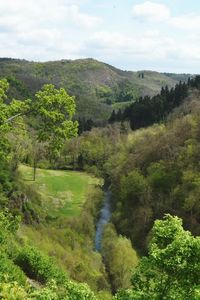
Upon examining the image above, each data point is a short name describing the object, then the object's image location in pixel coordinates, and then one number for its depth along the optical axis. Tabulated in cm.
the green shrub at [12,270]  2781
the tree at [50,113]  2294
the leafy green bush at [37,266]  3559
